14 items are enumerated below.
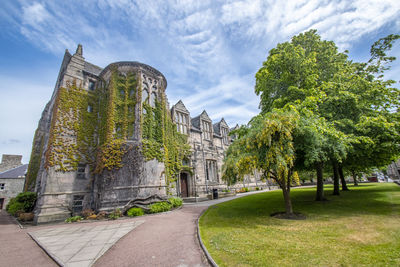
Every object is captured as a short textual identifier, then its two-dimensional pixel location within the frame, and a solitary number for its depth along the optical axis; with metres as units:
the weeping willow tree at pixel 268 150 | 9.19
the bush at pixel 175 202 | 16.26
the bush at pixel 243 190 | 29.74
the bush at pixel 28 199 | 18.23
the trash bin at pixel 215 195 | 22.20
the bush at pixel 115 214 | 13.05
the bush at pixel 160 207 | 14.18
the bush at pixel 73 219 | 13.44
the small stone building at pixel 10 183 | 31.27
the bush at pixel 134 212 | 13.62
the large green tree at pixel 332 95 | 10.22
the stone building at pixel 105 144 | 15.30
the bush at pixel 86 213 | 14.18
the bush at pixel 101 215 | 13.34
